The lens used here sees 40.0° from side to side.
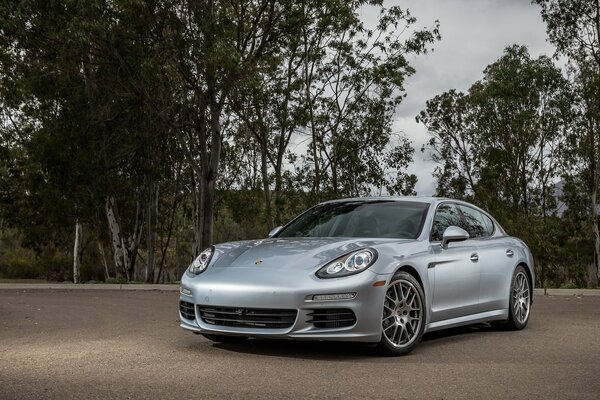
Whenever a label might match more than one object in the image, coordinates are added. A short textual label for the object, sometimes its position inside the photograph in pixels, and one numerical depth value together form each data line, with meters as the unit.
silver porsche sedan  7.07
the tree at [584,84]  31.00
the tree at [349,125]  32.16
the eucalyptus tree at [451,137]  49.38
